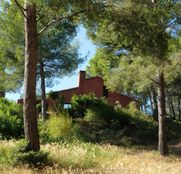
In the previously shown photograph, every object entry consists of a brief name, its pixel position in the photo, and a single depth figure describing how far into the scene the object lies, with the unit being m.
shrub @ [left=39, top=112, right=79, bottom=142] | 21.05
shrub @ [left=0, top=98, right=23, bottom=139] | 20.83
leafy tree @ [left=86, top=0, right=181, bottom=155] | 13.34
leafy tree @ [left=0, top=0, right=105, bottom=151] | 12.10
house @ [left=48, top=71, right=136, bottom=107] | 49.44
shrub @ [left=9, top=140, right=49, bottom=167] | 11.41
